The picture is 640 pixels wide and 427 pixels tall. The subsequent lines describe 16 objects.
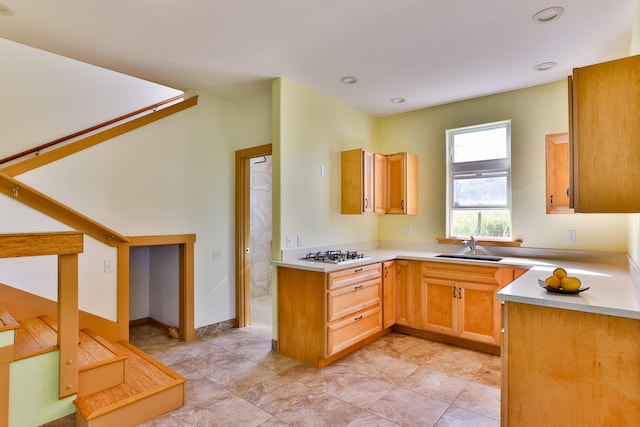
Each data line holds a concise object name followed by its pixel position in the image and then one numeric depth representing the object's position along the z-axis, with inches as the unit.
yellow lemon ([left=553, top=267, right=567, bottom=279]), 78.2
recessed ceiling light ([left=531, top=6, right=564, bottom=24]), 88.2
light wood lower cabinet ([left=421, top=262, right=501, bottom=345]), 127.5
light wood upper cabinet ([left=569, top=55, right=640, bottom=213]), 67.7
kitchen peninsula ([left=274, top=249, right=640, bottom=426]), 65.4
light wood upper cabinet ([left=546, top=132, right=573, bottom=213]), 124.6
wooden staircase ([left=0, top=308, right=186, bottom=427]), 84.7
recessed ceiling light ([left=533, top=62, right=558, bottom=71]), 119.7
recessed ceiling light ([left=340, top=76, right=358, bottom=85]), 132.5
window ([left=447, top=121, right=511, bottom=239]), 151.0
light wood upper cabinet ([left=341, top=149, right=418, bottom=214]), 153.8
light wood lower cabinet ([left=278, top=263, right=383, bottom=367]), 118.5
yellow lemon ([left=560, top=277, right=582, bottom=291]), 74.0
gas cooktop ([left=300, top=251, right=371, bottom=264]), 130.3
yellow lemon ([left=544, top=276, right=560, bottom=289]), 76.4
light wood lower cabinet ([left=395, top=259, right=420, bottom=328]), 147.2
